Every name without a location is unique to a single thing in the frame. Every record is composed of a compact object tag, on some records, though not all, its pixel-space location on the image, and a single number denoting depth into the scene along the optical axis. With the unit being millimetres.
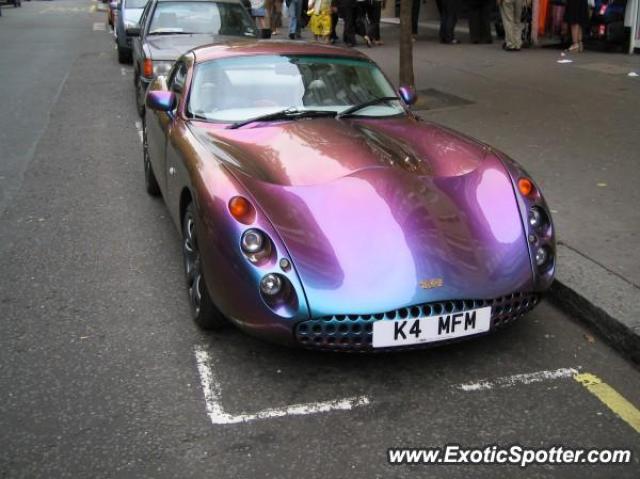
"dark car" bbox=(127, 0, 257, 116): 10195
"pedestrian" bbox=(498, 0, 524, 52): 15883
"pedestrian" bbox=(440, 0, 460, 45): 17922
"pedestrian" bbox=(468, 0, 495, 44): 17625
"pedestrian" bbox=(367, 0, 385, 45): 17816
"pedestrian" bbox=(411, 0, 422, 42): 18606
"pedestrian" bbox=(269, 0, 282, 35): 21859
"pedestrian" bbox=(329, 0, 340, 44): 17912
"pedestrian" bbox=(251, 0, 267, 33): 13290
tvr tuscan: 3527
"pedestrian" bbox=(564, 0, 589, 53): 14758
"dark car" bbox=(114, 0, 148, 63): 15712
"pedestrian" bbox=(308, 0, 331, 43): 16703
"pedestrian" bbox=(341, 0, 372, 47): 17906
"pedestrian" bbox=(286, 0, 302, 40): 19859
